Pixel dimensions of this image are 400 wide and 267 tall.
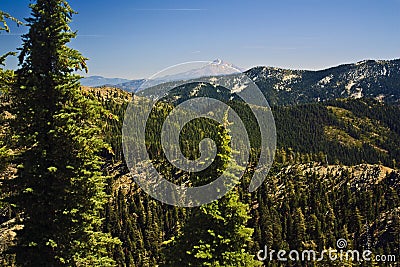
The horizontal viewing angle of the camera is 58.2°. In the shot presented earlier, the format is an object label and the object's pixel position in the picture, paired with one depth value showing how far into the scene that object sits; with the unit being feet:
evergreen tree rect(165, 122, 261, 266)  52.37
